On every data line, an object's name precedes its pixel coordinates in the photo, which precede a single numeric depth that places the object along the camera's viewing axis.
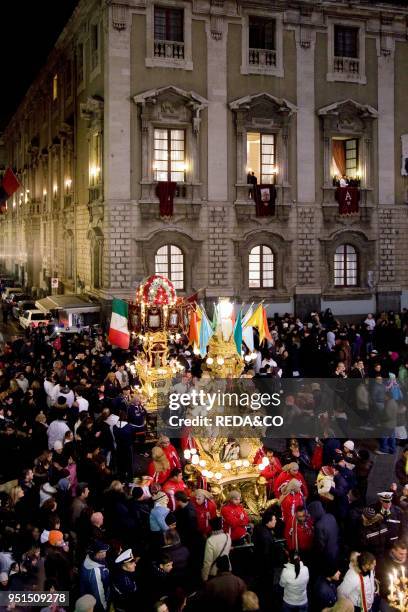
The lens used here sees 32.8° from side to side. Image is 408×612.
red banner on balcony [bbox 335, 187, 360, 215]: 31.86
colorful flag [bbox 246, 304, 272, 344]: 13.82
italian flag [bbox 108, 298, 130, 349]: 18.00
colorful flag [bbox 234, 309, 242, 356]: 12.95
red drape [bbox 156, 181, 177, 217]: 29.34
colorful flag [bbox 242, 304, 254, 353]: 13.54
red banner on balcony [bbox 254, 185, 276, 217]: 30.75
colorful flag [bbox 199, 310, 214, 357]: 13.77
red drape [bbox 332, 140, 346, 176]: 33.22
